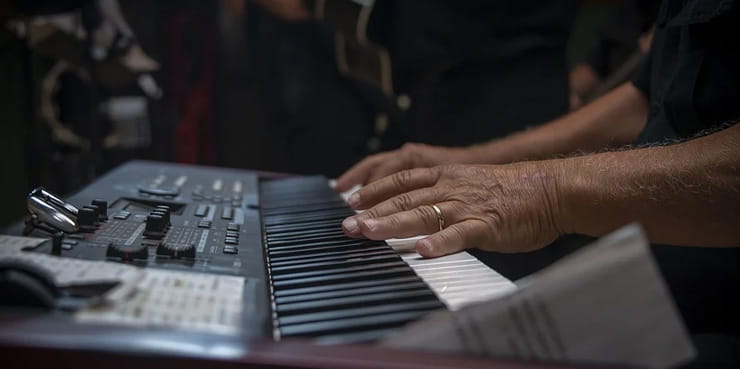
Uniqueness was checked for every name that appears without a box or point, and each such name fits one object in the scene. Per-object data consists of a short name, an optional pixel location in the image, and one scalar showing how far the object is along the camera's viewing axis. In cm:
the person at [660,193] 83
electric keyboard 53
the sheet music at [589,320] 47
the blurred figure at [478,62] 188
